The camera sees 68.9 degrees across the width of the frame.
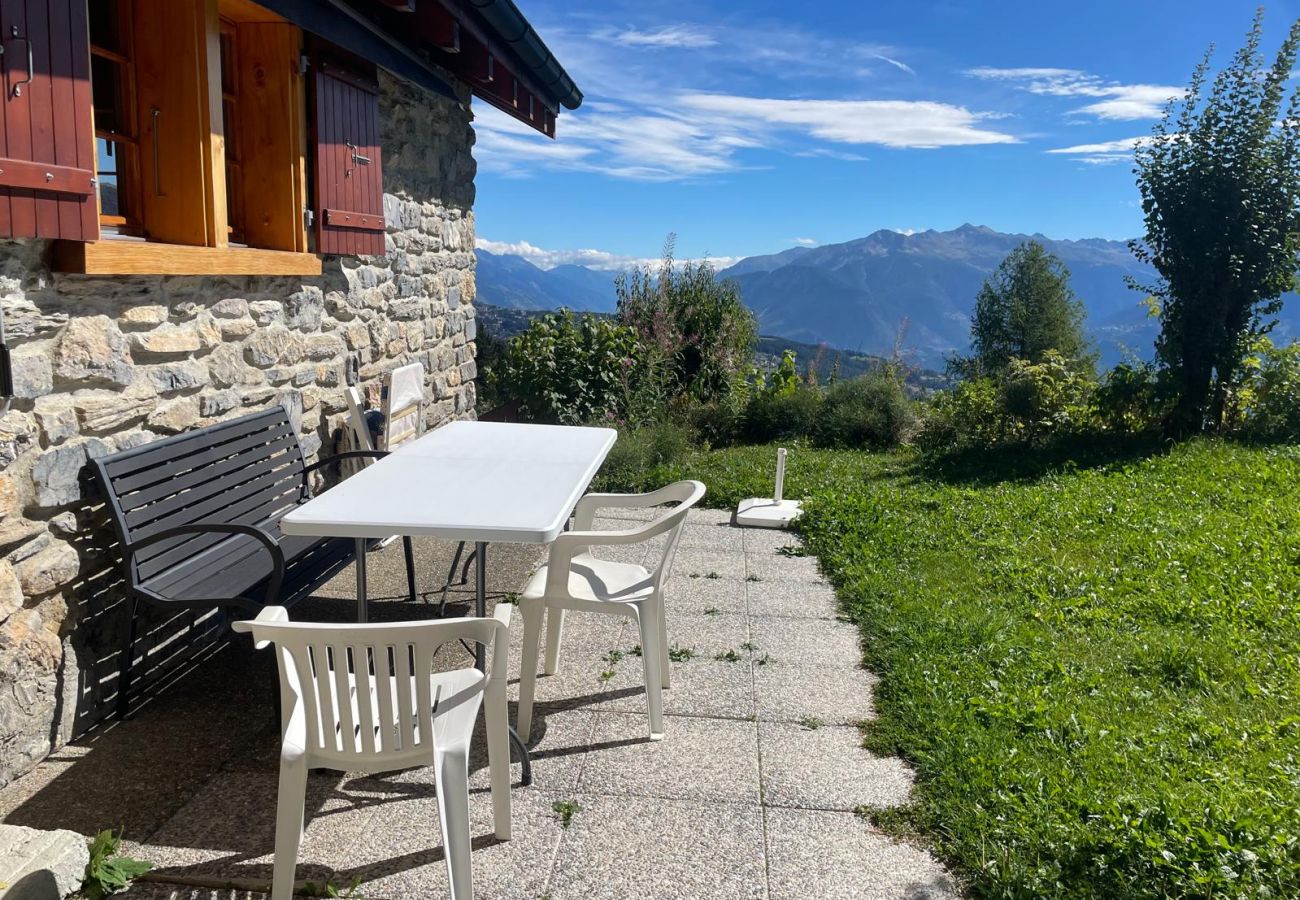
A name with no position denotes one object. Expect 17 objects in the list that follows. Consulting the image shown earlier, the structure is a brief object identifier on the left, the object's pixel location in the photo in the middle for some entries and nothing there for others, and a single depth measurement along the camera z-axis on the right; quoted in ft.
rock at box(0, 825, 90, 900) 6.97
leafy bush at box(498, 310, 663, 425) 28.96
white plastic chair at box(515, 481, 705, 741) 10.26
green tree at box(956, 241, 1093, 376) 102.83
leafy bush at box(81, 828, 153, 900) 7.47
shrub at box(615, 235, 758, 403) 33.47
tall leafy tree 28.12
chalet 9.09
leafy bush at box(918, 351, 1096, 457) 28.48
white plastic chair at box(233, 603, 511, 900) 6.74
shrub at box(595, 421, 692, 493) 23.80
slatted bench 10.06
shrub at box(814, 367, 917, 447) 31.42
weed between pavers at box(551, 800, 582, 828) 8.90
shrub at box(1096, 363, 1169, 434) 28.60
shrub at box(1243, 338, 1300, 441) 28.14
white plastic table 9.04
